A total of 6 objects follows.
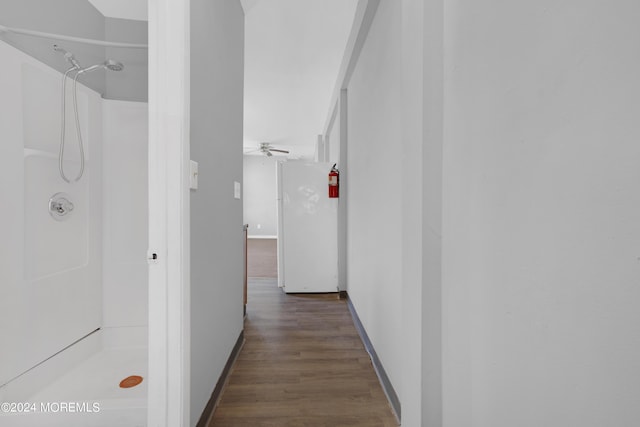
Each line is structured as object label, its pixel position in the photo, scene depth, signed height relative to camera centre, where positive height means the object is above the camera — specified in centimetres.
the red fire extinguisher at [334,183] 326 +34
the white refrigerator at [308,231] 336 -28
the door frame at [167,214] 100 -2
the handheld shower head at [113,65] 169 +95
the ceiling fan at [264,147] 704 +172
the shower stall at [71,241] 131 -21
